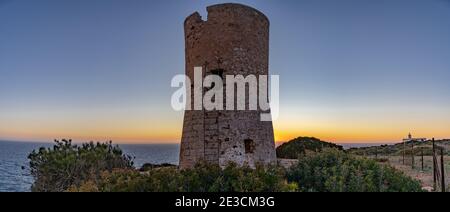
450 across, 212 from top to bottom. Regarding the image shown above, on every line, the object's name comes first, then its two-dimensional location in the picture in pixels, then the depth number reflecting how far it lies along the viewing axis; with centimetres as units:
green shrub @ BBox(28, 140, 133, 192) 833
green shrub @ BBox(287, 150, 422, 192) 513
